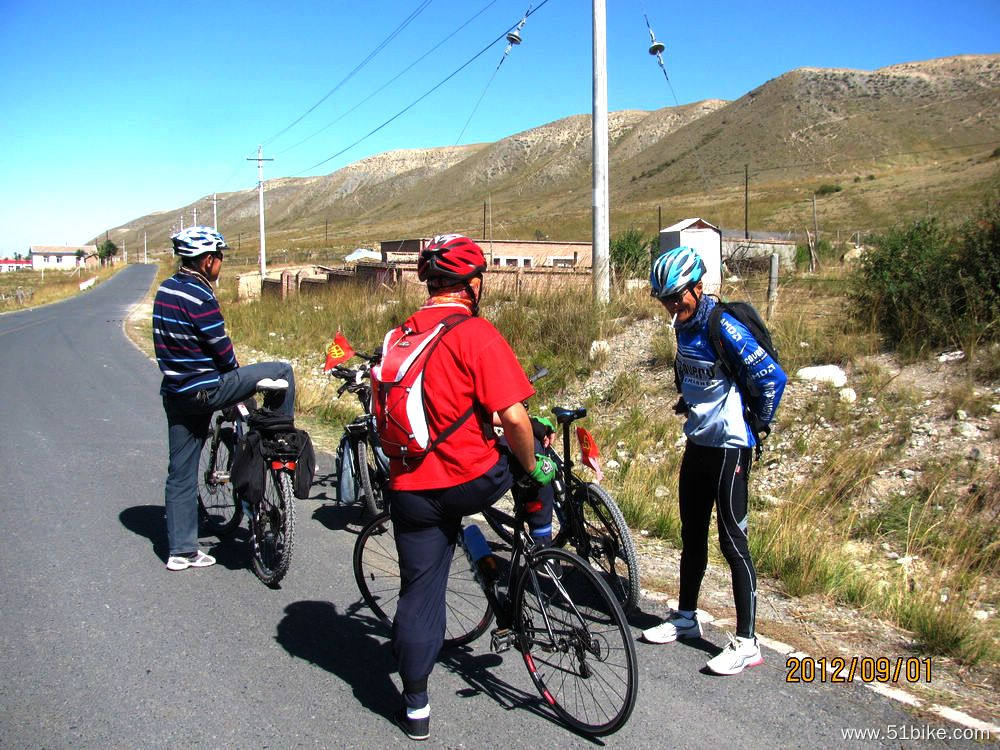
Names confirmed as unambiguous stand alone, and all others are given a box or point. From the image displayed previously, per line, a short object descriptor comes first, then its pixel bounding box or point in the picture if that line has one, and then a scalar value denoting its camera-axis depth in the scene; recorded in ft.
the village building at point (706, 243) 40.83
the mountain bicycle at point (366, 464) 18.10
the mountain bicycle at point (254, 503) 15.03
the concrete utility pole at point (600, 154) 37.01
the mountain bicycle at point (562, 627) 10.05
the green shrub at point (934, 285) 24.90
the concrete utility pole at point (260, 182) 143.25
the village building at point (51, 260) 595.92
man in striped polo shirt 15.02
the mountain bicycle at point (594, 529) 13.69
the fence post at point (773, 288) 32.04
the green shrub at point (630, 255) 44.35
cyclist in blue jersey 11.51
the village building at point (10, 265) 612.29
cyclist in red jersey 9.46
